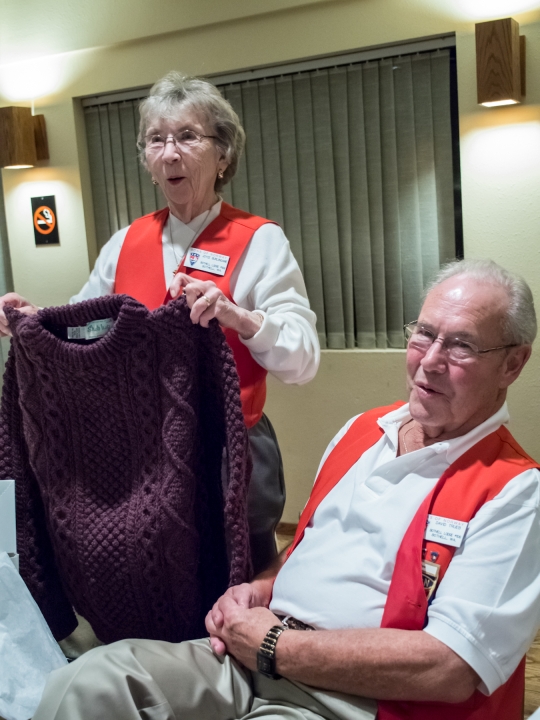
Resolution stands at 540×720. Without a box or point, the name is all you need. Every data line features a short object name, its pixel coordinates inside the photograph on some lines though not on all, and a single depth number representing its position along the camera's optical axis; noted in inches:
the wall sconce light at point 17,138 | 151.9
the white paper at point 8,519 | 54.9
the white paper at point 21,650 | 50.4
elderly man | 48.4
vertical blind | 133.7
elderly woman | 69.3
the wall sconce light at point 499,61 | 111.3
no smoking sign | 161.3
